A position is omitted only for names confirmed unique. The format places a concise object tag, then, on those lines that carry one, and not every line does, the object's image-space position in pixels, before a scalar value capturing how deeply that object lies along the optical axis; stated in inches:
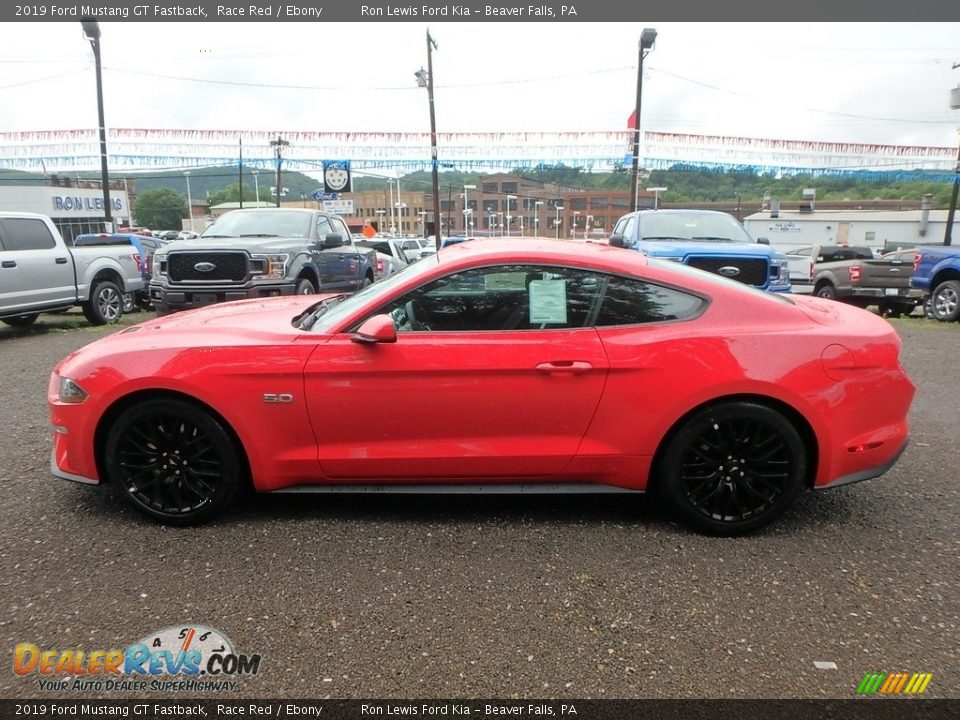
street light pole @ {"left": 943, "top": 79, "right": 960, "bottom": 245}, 709.4
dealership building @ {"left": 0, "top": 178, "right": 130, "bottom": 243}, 1995.6
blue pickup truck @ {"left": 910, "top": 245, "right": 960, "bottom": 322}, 456.4
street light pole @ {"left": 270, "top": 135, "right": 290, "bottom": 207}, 687.7
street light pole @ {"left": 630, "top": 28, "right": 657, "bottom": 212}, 758.5
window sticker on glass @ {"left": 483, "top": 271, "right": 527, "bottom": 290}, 128.6
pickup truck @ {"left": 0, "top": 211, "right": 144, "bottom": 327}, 364.2
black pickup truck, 329.1
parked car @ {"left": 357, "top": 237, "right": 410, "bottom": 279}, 629.9
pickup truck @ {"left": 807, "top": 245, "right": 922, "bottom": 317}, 509.7
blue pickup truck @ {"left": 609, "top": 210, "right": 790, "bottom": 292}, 318.7
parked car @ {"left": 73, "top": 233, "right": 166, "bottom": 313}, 464.4
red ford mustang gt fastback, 122.1
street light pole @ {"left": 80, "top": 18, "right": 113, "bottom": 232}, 788.6
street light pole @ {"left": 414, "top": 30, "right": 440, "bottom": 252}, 1000.9
